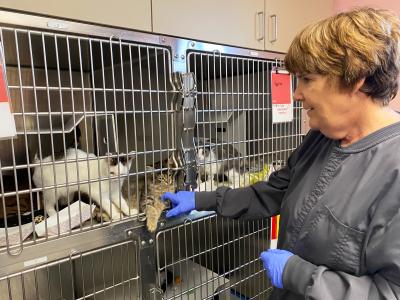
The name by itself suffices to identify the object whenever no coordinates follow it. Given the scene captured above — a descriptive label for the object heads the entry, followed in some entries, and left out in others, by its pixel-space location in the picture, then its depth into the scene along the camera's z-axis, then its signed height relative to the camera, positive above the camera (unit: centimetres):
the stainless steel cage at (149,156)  68 -14
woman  54 -13
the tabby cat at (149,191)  82 -21
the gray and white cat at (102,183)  77 -18
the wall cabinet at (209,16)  65 +25
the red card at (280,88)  109 +7
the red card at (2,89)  57 +5
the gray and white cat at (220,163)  100 -18
